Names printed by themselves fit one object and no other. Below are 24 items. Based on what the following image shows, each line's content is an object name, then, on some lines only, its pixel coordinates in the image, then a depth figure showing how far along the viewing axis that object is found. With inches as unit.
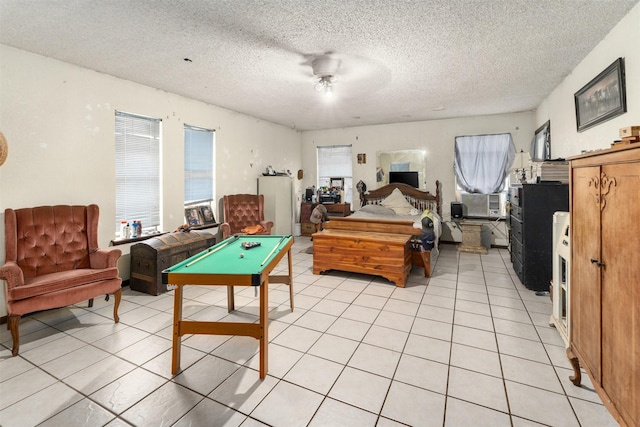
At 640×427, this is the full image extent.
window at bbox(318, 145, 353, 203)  322.7
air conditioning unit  260.1
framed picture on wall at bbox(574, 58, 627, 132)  109.4
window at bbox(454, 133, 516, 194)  255.9
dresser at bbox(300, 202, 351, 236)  305.7
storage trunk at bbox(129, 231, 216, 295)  153.9
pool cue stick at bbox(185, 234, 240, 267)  102.9
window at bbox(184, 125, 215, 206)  208.8
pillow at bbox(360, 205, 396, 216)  264.6
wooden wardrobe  56.5
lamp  199.3
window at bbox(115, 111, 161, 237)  168.1
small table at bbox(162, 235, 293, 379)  86.0
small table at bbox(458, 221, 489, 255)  247.0
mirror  285.4
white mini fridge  264.8
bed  187.8
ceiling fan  135.9
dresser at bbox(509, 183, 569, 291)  148.3
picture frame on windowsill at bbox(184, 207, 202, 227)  207.0
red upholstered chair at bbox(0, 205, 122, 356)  104.7
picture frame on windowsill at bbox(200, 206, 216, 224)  216.8
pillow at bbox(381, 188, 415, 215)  269.6
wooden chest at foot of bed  165.0
